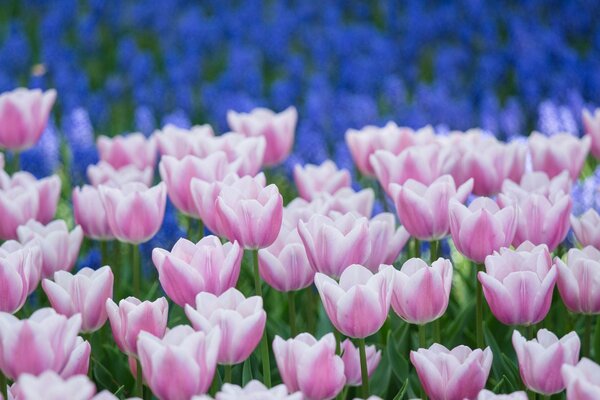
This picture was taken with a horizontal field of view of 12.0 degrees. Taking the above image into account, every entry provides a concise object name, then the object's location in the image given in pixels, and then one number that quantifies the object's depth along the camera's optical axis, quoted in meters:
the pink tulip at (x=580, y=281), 2.37
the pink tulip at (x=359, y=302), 2.32
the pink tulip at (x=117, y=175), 2.64
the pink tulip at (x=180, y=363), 2.23
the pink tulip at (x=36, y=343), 2.24
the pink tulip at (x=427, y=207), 2.47
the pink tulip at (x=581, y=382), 2.20
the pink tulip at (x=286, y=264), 2.43
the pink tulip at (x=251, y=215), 2.40
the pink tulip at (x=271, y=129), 2.79
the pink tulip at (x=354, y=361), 2.41
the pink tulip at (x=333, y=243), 2.40
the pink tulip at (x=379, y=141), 2.69
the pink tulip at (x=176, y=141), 2.68
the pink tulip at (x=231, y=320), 2.28
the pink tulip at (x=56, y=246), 2.47
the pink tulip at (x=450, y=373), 2.30
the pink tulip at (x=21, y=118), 2.73
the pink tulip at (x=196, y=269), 2.34
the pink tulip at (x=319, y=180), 2.66
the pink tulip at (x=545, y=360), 2.29
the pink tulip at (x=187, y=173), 2.55
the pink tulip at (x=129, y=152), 2.75
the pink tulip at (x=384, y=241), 2.46
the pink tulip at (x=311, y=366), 2.27
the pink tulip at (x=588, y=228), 2.47
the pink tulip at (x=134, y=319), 2.30
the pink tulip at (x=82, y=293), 2.37
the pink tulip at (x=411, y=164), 2.60
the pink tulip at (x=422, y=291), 2.35
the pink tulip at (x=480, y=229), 2.41
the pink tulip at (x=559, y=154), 2.68
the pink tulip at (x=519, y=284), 2.35
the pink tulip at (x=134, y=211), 2.48
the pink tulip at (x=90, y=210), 2.57
